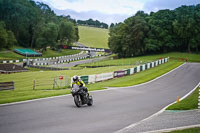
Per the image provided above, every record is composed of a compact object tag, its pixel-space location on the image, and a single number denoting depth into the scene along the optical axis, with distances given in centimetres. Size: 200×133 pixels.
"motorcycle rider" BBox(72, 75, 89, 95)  1445
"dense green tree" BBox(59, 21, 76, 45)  13118
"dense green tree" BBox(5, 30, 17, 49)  9425
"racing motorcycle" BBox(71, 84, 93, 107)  1428
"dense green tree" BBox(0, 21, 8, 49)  8669
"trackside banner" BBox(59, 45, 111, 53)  12242
